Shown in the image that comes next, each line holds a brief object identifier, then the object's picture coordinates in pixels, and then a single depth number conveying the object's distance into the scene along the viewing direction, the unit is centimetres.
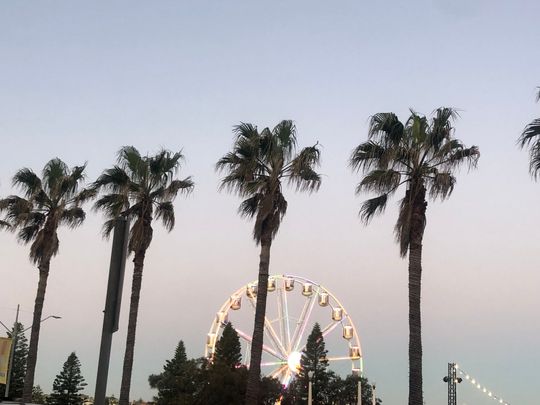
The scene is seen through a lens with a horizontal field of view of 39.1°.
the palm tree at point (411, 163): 2467
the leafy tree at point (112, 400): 11582
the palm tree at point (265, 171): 2903
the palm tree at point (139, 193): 3192
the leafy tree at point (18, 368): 9381
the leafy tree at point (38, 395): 11894
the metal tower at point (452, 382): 5016
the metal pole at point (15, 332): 3810
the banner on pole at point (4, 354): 3262
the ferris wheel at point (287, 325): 5922
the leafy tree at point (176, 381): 6866
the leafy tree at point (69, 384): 10606
